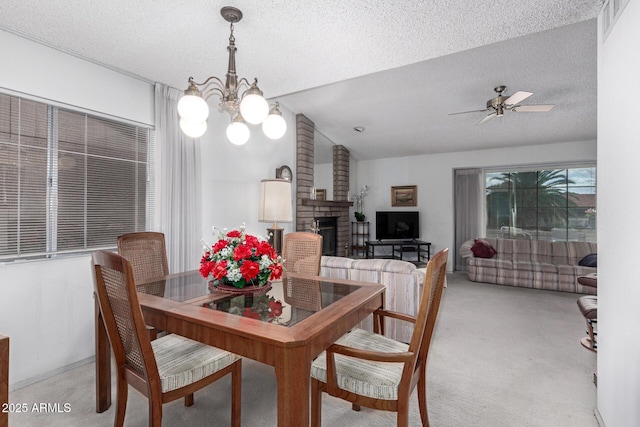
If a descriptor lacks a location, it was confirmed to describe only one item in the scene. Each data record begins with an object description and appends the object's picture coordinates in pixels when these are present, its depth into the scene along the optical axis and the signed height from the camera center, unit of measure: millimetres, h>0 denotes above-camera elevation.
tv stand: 6443 -690
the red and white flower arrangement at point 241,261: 1767 -270
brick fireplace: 4980 +360
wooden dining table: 1174 -468
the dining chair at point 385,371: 1315 -733
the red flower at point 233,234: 1928 -116
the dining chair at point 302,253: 2496 -311
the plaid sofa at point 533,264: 4762 -805
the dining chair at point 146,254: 2216 -290
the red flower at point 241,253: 1784 -216
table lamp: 3658 +171
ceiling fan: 3318 +1203
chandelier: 1599 +585
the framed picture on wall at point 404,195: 6766 +438
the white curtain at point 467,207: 6328 +165
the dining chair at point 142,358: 1284 -725
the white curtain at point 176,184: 3039 +326
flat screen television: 6586 -214
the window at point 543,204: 5609 +208
